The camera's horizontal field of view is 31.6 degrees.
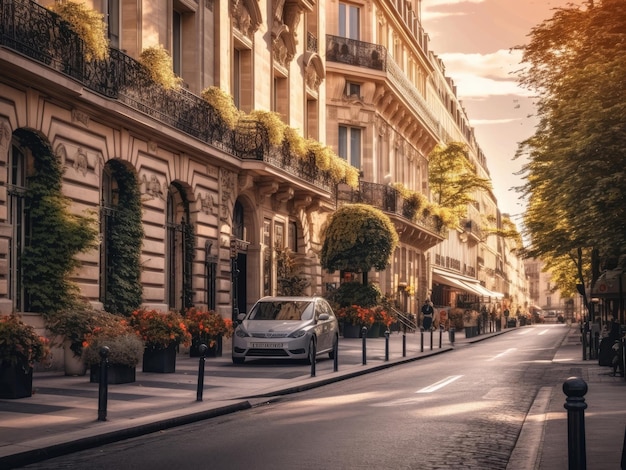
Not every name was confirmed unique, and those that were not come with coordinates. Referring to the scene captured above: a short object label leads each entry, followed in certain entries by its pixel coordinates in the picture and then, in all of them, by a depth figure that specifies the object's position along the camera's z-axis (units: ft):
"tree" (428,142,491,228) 217.77
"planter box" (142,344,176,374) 69.72
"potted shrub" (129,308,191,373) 67.97
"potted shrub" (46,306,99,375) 64.75
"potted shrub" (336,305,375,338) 132.87
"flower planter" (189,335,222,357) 83.32
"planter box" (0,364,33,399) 50.21
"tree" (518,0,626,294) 77.51
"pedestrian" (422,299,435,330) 169.99
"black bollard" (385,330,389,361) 89.15
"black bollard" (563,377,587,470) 24.36
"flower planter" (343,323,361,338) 133.59
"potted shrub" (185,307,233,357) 78.07
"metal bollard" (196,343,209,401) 49.71
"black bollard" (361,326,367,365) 81.51
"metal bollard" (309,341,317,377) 68.93
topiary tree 133.18
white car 79.61
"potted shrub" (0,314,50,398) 50.24
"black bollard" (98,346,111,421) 41.73
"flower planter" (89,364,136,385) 60.34
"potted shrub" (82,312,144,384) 59.16
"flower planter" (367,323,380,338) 137.18
